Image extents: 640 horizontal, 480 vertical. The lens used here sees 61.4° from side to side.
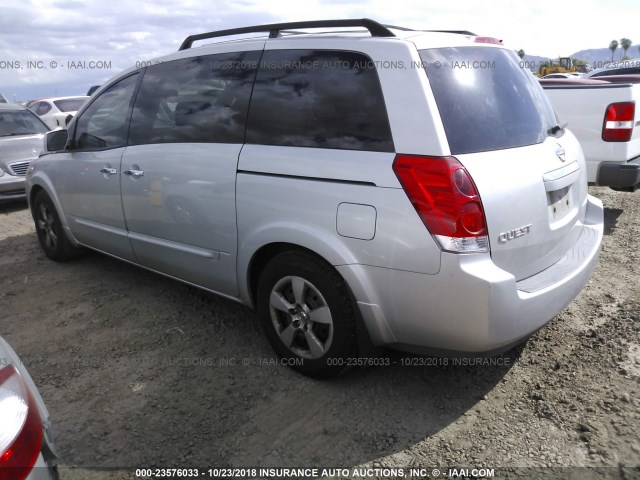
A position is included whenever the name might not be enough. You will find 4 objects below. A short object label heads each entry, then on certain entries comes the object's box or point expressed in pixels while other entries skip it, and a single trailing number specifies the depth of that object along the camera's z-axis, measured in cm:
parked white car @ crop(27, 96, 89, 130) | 1468
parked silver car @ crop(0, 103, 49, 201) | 787
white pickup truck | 536
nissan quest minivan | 242
